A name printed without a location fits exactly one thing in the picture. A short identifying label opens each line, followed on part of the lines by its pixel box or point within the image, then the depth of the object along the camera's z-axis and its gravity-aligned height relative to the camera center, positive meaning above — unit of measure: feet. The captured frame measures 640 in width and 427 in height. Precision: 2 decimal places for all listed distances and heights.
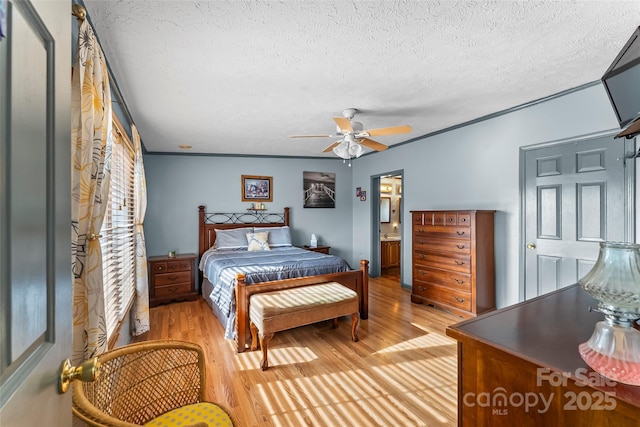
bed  9.73 -2.17
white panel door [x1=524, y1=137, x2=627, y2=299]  8.69 +0.18
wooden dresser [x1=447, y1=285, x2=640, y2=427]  2.50 -1.56
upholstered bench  8.50 -2.93
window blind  7.14 -0.76
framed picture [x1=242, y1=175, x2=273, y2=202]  18.11 +1.61
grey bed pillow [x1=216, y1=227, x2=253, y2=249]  15.88 -1.38
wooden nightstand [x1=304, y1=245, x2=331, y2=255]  18.50 -2.23
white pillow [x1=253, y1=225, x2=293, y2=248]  16.79 -1.28
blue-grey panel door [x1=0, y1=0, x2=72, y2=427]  1.50 +0.01
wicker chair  4.25 -2.67
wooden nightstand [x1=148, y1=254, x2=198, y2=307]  14.14 -3.22
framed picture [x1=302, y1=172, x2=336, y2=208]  19.52 +1.66
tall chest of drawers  11.38 -1.99
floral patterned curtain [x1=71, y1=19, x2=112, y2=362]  4.40 +0.29
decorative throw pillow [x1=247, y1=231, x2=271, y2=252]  15.62 -1.49
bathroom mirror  22.98 +0.36
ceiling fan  9.54 +2.70
